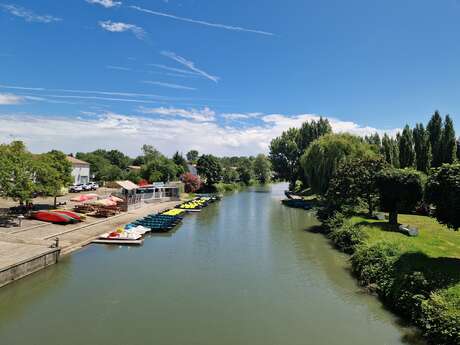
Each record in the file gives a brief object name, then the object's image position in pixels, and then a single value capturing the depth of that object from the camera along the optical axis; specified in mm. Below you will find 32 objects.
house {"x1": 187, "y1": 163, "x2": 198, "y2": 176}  92900
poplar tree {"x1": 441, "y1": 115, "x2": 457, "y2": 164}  41875
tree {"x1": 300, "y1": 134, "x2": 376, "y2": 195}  44469
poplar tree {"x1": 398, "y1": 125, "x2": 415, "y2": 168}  47000
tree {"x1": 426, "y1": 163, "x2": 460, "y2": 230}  14969
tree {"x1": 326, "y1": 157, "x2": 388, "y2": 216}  30578
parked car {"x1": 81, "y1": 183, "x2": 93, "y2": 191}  59138
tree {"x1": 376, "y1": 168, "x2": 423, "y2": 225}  25375
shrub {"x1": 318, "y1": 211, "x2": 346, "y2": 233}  29628
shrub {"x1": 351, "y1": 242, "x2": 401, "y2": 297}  15855
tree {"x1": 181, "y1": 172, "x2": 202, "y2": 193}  73062
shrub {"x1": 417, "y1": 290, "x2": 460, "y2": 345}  10609
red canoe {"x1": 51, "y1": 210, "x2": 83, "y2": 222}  28581
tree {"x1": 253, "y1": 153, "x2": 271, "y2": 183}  132500
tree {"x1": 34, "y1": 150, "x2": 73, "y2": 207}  29864
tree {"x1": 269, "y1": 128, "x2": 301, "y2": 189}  77750
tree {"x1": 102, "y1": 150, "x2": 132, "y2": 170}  120400
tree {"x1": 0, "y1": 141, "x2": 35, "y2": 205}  25344
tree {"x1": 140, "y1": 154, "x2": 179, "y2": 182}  71125
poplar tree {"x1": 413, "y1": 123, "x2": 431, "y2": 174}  42938
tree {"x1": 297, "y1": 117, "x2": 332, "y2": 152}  74750
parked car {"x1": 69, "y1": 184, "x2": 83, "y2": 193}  56531
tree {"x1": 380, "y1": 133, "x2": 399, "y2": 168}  49878
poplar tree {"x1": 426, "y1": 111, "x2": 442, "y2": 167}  43094
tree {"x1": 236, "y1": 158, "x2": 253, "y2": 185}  118000
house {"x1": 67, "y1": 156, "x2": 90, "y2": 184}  65500
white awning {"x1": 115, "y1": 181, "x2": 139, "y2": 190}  41444
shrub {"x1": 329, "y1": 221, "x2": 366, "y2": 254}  23453
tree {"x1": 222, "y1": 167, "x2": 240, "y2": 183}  104000
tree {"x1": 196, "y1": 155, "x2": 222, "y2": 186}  80356
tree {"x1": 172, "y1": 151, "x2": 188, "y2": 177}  90812
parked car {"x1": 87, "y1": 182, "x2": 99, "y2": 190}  61325
